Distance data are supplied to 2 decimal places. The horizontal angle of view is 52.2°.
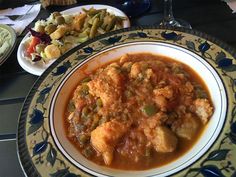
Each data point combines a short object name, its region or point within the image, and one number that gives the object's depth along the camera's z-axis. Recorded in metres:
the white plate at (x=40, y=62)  0.38
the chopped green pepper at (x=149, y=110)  0.26
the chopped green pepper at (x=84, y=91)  0.31
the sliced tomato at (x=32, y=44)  0.41
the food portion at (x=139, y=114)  0.25
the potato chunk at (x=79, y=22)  0.43
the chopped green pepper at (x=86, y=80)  0.32
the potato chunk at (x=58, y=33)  0.41
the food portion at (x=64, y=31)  0.40
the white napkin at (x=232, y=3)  0.63
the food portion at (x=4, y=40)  0.42
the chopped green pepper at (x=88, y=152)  0.26
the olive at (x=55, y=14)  0.44
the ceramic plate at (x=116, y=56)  0.22
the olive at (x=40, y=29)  0.43
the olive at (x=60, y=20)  0.43
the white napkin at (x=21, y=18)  0.48
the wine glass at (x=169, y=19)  0.41
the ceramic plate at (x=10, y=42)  0.41
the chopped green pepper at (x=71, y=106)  0.31
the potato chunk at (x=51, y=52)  0.39
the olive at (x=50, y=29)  0.42
